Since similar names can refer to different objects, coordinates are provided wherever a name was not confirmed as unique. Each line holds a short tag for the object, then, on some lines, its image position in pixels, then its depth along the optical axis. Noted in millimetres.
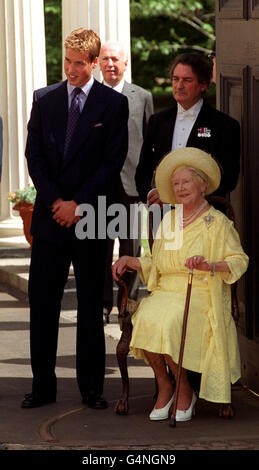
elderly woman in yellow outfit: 13828
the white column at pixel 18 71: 28687
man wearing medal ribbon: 14727
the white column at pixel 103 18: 24203
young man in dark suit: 14539
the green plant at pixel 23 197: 25900
